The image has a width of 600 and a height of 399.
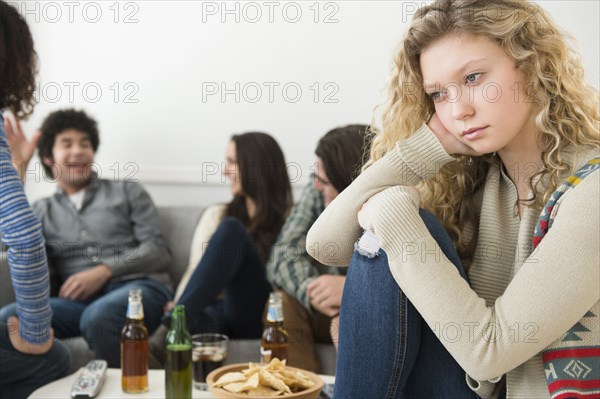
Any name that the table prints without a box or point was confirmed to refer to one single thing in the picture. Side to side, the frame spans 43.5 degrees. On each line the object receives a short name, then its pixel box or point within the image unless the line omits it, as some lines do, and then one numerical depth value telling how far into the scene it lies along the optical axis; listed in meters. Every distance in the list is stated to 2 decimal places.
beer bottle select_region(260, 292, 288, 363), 1.70
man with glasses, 2.19
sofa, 2.23
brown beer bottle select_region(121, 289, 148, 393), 1.66
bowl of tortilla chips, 1.47
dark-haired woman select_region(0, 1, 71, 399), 1.67
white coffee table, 1.63
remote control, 1.60
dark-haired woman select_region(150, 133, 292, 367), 2.28
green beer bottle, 1.59
